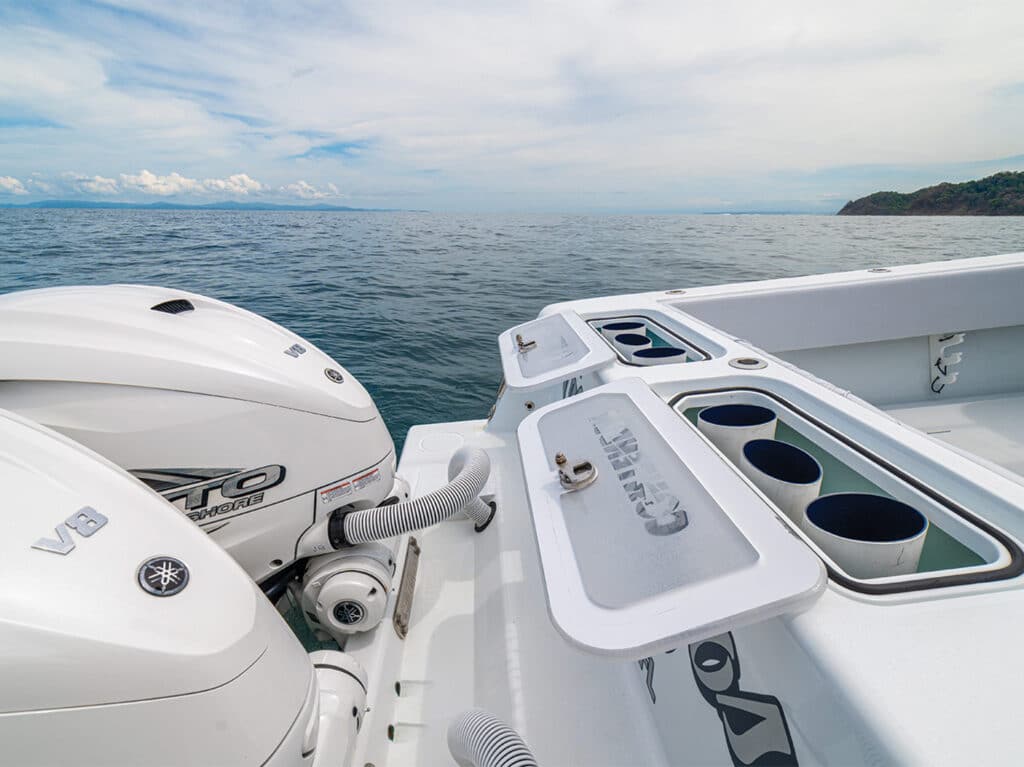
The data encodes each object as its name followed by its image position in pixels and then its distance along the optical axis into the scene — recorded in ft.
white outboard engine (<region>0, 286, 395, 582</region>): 3.47
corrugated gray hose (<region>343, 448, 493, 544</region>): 4.48
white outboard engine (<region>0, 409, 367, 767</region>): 2.13
